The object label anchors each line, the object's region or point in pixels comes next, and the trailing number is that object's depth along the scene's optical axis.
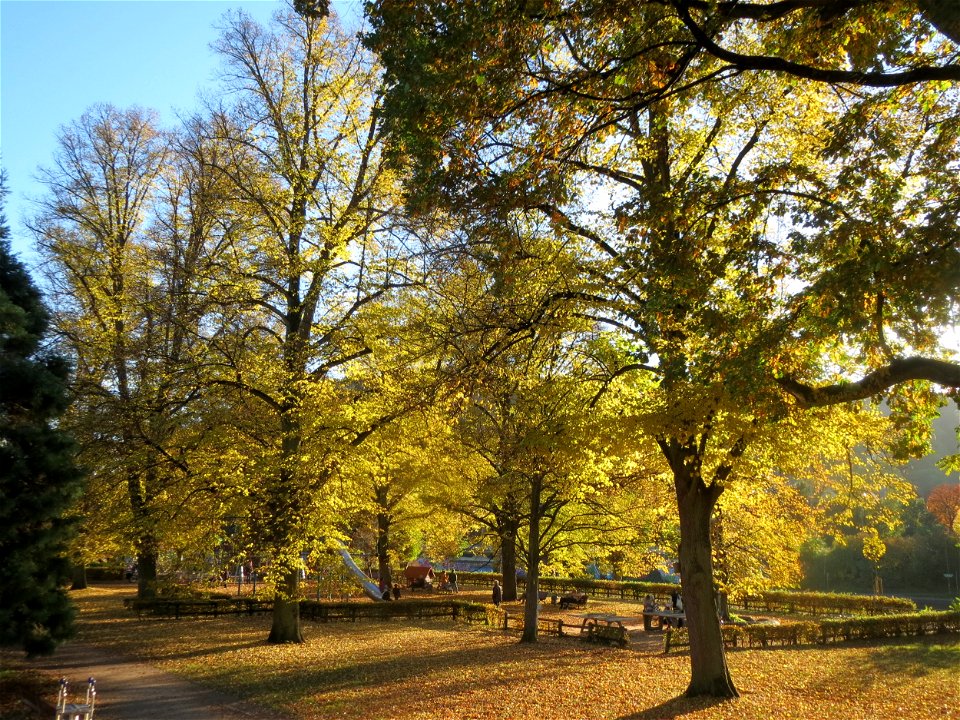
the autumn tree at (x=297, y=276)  15.73
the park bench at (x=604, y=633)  20.72
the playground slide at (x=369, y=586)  30.16
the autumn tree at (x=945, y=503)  42.75
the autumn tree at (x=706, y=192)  6.86
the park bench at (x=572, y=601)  32.41
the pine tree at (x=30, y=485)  11.12
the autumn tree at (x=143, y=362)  15.34
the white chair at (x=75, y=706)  8.41
